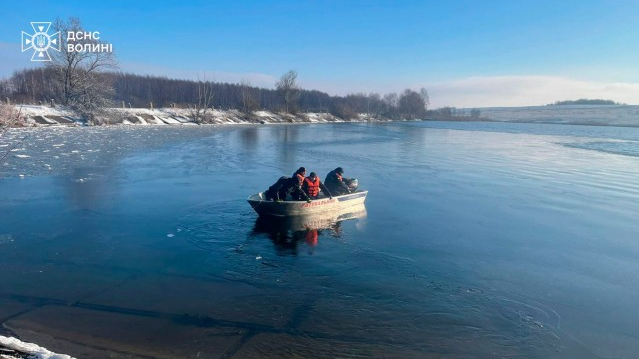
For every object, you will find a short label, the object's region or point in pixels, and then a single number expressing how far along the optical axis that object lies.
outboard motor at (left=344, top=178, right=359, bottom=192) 14.23
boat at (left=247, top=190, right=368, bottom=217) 11.28
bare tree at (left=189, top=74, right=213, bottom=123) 64.56
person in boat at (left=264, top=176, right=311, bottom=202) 11.73
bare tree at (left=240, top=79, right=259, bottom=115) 76.75
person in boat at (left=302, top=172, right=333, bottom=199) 12.05
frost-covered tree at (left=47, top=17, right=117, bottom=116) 49.91
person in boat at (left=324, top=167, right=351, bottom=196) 13.50
